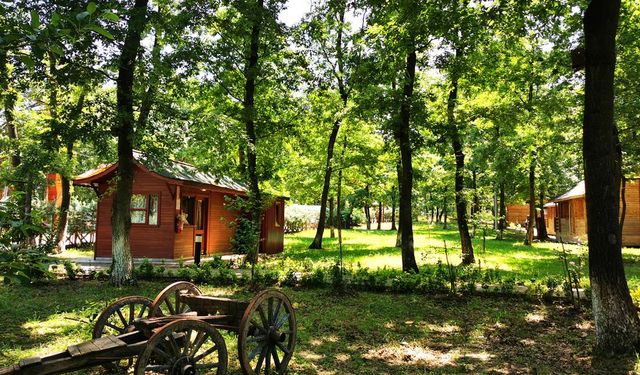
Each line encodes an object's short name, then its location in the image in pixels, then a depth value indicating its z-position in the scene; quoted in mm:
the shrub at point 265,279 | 10430
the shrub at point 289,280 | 10500
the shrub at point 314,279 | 10273
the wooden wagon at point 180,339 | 3443
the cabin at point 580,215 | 23250
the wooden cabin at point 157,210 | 15336
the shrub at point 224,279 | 10781
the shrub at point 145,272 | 11242
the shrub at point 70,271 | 10969
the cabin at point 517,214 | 54656
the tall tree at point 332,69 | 19031
